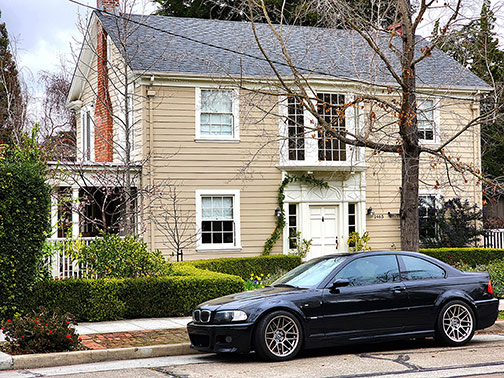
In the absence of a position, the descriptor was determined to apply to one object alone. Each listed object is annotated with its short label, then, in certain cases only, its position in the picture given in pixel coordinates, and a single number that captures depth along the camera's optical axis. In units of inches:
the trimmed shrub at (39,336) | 372.8
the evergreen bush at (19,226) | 461.7
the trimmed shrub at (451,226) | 896.9
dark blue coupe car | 355.3
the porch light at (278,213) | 845.2
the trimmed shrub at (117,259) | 538.3
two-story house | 804.6
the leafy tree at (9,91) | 1305.4
